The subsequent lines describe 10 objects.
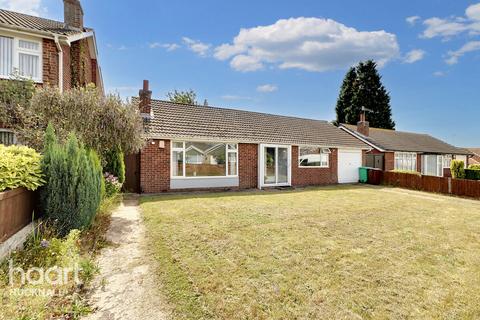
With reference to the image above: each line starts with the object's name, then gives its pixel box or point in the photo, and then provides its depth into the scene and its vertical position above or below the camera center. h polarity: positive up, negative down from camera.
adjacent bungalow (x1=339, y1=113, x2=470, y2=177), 22.64 +0.90
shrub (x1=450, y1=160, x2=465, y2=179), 19.77 -0.62
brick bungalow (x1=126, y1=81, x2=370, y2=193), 12.40 +0.51
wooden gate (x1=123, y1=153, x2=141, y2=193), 12.23 -0.60
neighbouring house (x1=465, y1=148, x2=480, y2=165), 37.19 +0.22
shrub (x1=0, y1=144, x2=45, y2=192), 4.39 -0.14
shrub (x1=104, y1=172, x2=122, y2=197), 9.59 -0.93
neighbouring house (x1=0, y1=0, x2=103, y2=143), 9.92 +4.71
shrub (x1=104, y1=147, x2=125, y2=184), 10.98 -0.18
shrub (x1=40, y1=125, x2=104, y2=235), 5.20 -0.54
